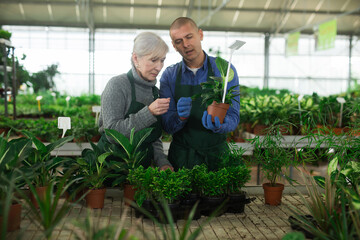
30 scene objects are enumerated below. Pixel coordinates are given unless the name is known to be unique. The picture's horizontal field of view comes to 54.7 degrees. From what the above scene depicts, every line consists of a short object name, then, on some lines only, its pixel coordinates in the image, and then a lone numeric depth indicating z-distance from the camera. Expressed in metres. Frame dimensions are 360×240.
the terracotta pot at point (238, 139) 4.65
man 2.11
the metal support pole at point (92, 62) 15.11
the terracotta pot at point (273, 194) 1.73
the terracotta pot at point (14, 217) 1.32
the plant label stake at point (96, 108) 3.31
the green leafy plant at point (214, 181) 1.60
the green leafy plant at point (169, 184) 1.47
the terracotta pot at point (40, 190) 1.56
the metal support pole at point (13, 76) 4.77
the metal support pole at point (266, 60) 15.92
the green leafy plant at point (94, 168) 1.69
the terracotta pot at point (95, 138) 4.07
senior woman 1.90
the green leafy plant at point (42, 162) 1.62
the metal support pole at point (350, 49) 16.12
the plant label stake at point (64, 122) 1.91
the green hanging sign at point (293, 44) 10.72
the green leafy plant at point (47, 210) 1.12
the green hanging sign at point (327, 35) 8.27
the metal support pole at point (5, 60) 4.30
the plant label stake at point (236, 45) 1.58
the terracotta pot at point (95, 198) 1.62
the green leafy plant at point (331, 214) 1.10
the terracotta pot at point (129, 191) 1.73
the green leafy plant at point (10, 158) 1.41
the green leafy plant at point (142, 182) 1.50
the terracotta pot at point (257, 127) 4.43
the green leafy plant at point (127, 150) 1.73
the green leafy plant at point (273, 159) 1.85
